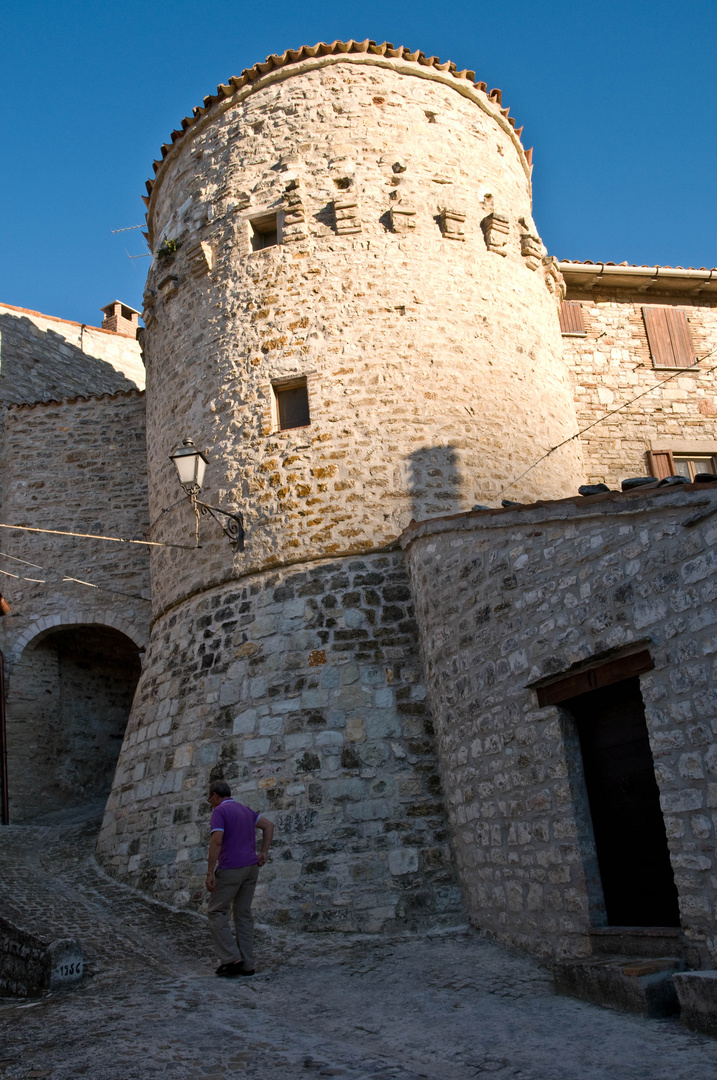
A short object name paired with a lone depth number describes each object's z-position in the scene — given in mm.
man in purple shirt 5695
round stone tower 7488
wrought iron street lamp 8625
